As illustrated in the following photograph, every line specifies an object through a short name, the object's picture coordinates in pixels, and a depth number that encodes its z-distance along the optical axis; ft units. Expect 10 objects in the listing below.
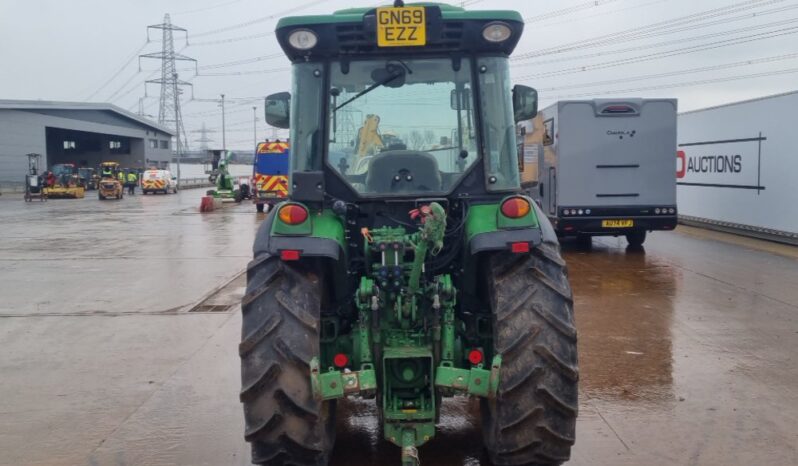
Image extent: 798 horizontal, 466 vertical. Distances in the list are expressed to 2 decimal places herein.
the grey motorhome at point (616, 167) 51.62
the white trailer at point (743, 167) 54.13
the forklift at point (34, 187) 140.77
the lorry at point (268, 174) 97.66
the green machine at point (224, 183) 124.16
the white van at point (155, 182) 170.81
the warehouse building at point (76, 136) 178.40
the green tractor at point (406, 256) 13.61
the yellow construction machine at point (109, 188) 144.46
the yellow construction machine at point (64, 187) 149.07
